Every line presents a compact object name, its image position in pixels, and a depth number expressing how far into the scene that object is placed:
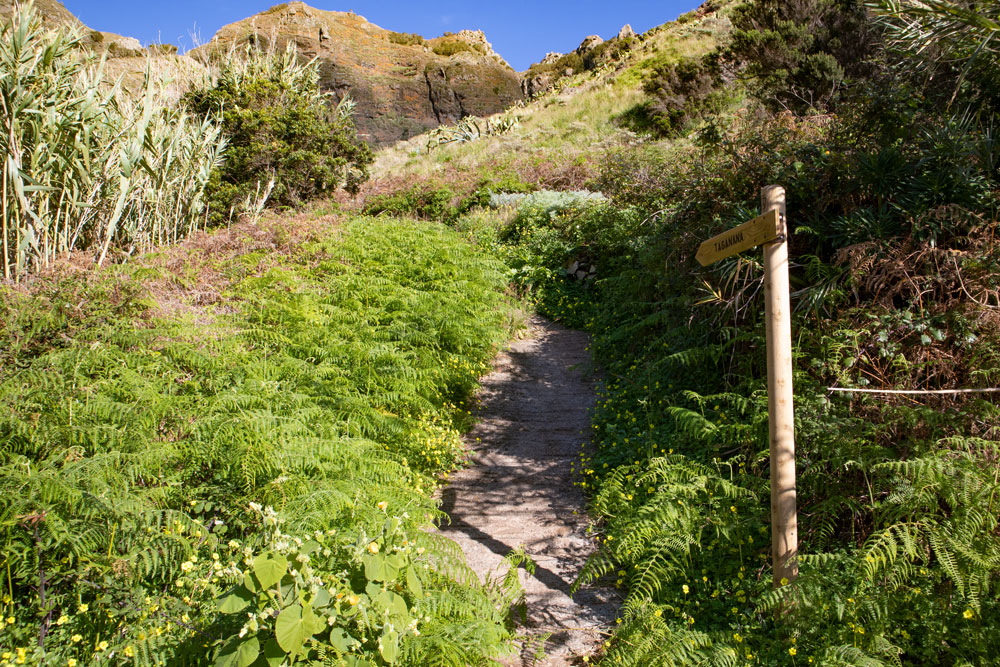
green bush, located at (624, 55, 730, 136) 15.96
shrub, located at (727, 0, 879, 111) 12.05
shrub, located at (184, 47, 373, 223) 10.90
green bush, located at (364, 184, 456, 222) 12.77
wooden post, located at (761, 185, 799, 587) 3.01
